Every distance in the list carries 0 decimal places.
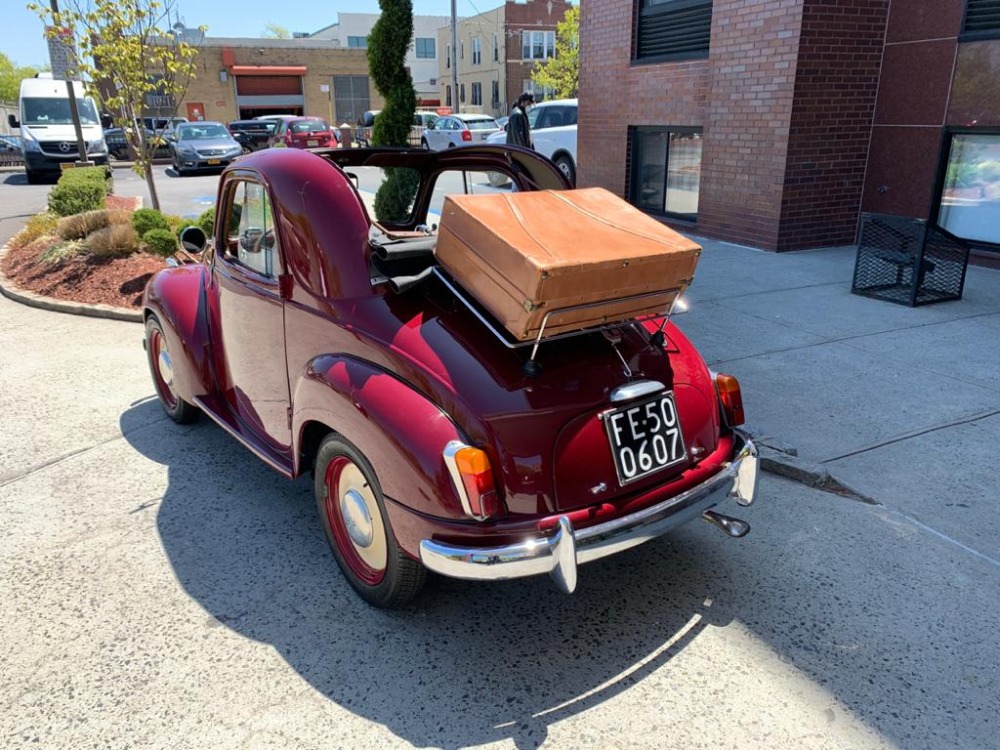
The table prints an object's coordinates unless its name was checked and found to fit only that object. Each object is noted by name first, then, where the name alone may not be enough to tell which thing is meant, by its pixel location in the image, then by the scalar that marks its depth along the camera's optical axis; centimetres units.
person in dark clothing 1052
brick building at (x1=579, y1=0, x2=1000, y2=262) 858
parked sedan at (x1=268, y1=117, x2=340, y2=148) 2517
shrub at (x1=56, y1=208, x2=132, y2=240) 980
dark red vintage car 275
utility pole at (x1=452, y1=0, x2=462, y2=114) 3327
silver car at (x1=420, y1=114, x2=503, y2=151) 2273
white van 2155
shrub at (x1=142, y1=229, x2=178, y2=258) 854
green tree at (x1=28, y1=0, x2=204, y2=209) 916
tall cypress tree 973
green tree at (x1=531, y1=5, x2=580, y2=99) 4200
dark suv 2822
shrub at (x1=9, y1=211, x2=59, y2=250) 1083
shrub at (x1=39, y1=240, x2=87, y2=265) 927
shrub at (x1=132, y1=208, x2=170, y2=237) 908
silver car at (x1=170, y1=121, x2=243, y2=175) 2236
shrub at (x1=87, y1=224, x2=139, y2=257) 905
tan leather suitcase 271
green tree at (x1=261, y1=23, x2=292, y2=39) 11269
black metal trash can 723
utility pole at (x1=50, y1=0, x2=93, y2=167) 1498
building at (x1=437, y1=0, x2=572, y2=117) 5366
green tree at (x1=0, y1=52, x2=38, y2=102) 8319
